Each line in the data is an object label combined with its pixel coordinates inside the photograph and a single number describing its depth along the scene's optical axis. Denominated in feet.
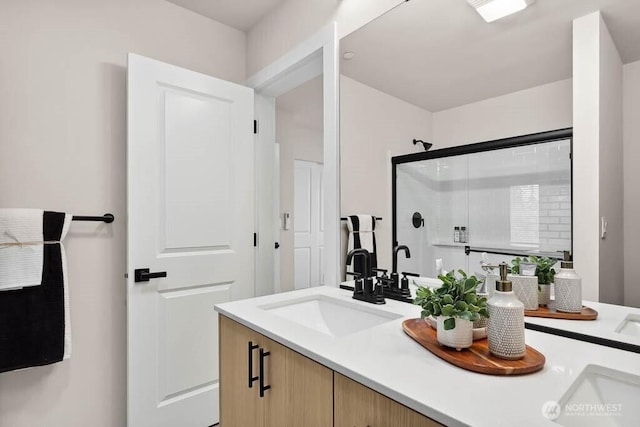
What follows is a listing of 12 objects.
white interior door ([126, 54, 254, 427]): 5.69
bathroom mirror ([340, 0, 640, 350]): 3.11
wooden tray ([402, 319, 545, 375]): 2.33
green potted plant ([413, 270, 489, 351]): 2.67
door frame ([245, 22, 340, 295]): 5.51
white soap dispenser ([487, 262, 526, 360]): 2.48
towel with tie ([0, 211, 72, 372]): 4.64
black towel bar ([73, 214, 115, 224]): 5.39
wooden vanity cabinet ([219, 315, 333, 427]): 2.76
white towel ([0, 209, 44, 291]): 4.60
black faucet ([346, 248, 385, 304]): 4.37
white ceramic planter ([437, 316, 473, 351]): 2.67
